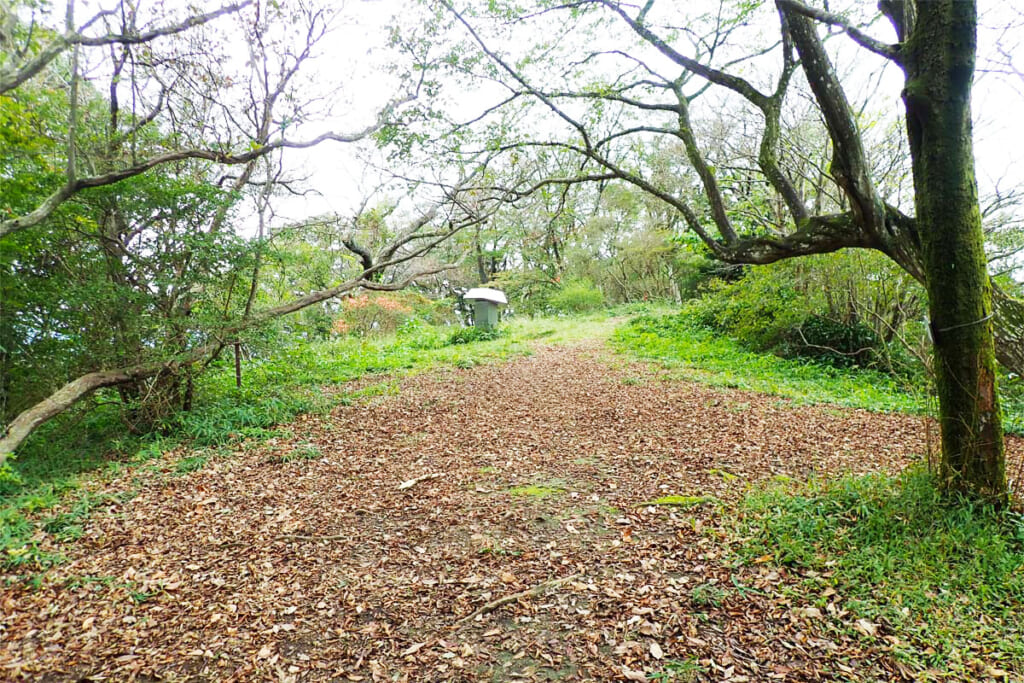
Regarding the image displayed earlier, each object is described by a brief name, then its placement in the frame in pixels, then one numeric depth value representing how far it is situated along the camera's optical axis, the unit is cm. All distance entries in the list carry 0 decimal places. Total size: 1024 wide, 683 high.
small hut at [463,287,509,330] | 1369
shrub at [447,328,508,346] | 1257
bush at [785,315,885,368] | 770
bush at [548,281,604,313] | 1875
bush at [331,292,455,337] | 1461
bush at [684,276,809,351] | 832
